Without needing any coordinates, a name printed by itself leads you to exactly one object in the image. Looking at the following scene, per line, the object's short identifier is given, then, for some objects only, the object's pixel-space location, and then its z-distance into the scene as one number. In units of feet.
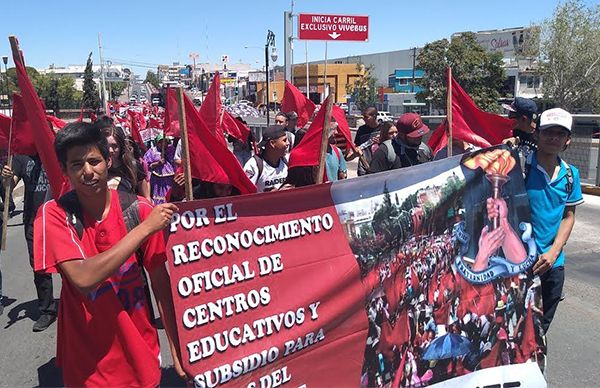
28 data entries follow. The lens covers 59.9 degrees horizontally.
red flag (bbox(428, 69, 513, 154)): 15.40
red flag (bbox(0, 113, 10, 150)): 15.47
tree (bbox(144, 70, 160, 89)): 485.73
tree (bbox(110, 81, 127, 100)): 332.00
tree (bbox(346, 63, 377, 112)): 216.54
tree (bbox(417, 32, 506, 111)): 136.46
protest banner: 7.66
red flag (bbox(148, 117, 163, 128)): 50.02
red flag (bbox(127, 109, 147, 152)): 35.82
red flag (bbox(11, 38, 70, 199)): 9.10
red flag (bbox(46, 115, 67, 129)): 20.39
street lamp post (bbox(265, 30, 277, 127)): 100.01
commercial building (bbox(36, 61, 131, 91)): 485.40
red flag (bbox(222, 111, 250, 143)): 26.50
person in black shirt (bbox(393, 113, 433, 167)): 16.39
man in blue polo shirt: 10.46
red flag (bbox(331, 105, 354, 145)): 22.41
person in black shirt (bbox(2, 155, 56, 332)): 15.75
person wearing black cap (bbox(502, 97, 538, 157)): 13.25
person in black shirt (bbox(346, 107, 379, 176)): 24.74
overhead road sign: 71.36
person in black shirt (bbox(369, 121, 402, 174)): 16.15
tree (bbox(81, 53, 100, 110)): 221.74
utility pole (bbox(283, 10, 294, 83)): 69.31
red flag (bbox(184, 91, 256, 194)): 9.39
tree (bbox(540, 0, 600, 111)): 107.34
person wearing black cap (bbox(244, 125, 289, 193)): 16.01
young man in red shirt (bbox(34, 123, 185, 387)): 6.40
